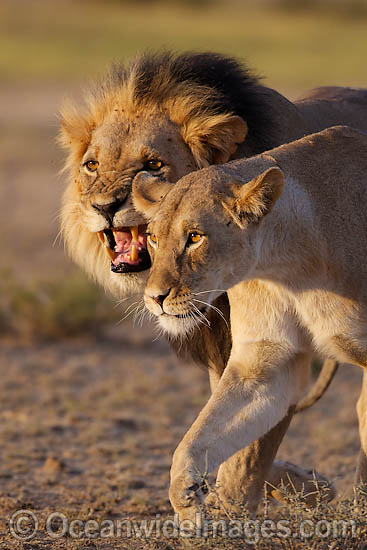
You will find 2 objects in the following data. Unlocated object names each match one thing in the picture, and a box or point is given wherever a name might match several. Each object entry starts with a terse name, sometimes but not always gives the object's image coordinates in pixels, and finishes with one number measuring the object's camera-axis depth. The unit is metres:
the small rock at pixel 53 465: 11.41
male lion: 8.92
